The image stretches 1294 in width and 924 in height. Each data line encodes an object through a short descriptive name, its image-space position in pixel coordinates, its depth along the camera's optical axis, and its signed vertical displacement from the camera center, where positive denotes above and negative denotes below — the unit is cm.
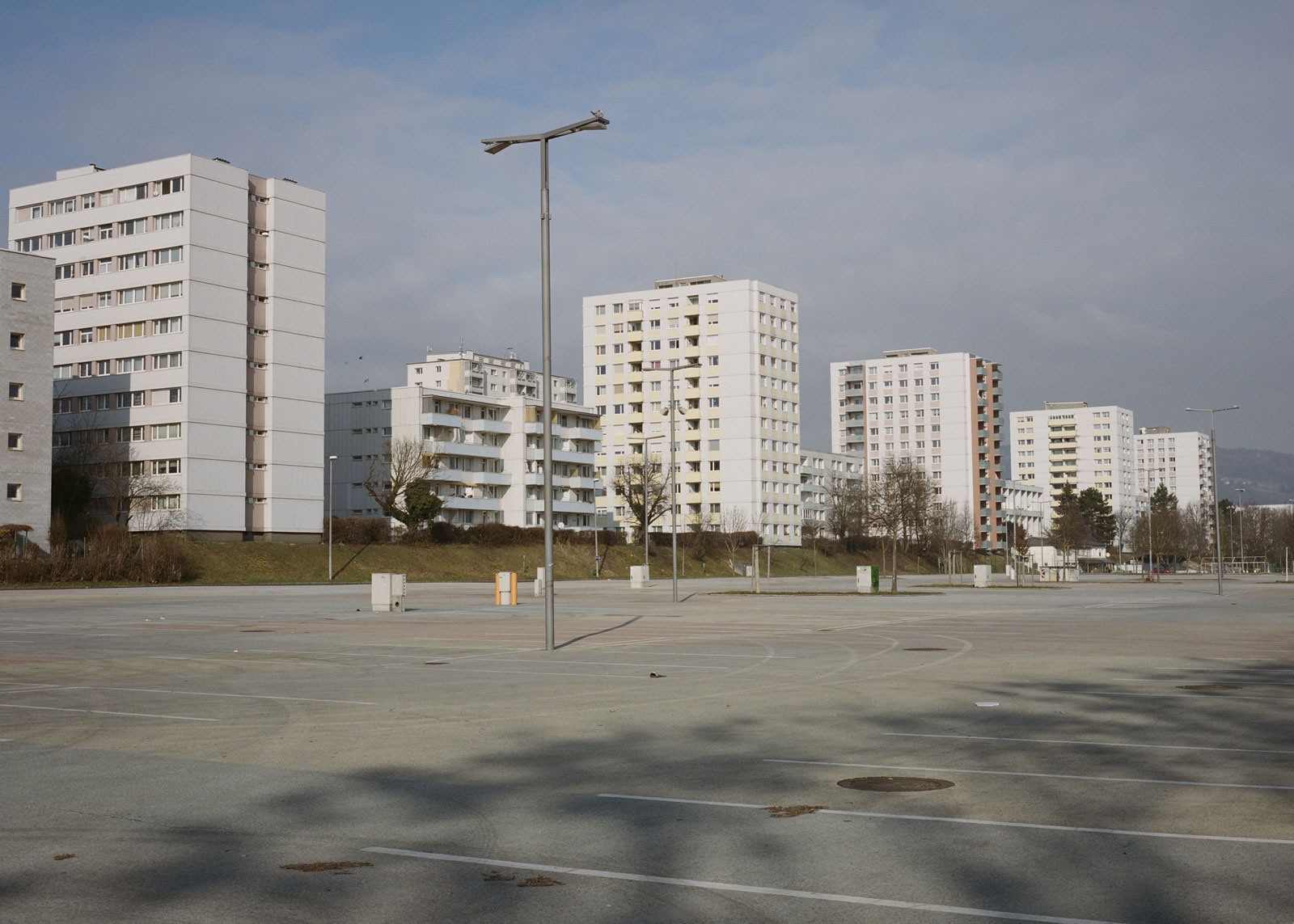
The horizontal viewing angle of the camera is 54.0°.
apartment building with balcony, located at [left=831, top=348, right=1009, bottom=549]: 18812 +1666
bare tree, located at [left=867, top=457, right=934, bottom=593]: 6662 +171
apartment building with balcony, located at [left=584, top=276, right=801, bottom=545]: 14250 +1664
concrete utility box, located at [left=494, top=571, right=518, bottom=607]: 4438 -192
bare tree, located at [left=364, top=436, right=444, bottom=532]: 9850 +396
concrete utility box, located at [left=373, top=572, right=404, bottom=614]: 3972 -182
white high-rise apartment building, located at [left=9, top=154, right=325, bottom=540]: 8731 +1459
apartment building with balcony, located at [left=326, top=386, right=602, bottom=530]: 11706 +840
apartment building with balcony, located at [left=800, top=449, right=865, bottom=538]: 16414 +676
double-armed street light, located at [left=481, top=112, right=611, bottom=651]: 2247 +422
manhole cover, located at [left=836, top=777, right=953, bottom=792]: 904 -182
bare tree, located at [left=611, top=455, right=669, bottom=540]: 11475 +398
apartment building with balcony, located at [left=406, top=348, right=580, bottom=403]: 17102 +2333
